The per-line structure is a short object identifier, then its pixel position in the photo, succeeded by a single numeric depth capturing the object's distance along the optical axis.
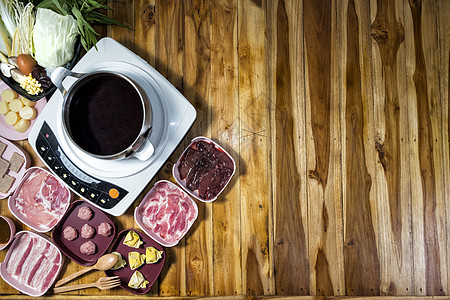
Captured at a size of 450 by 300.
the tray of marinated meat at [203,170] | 1.59
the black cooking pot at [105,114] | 1.14
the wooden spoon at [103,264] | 1.58
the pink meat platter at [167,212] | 1.62
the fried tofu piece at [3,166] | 1.64
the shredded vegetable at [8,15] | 1.52
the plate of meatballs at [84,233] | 1.62
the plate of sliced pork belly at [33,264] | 1.64
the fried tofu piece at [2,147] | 1.66
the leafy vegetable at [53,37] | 1.43
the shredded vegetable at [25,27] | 1.49
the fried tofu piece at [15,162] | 1.65
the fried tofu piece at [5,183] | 1.65
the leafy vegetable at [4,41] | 1.54
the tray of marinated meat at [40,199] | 1.64
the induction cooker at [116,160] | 1.35
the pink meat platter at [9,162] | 1.65
